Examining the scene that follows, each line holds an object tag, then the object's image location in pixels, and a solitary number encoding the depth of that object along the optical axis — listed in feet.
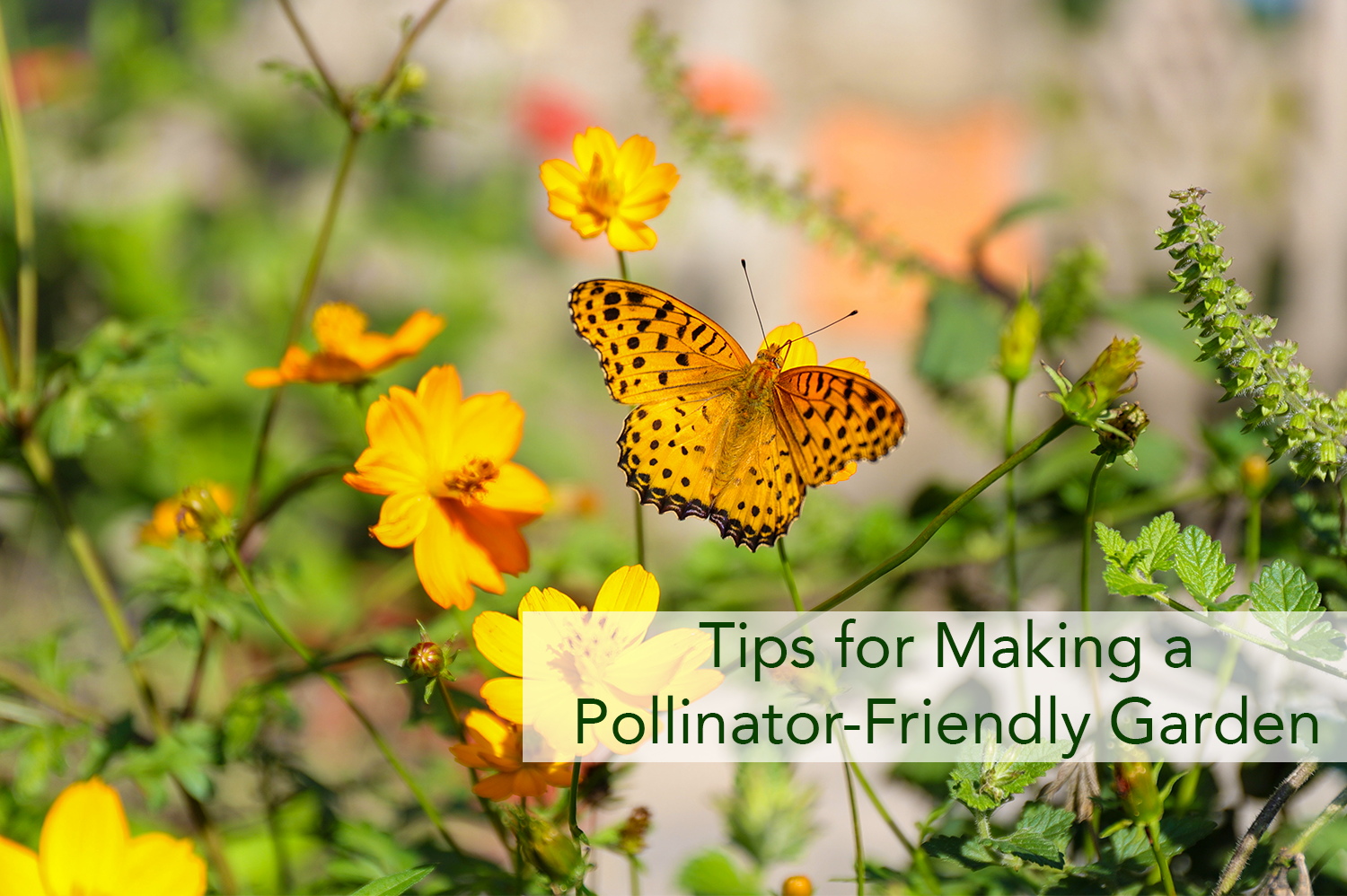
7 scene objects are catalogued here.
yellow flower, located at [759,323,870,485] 1.77
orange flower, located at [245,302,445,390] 1.82
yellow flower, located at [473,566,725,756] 1.38
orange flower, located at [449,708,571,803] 1.42
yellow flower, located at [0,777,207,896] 1.24
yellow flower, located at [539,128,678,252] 1.65
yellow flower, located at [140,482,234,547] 1.65
